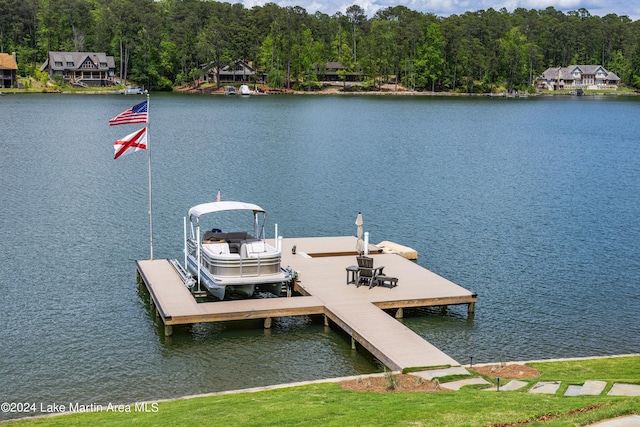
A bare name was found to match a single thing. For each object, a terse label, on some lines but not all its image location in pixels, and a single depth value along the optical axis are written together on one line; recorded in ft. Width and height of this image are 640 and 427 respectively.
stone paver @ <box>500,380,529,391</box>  56.54
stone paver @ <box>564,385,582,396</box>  52.75
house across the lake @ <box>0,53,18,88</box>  496.23
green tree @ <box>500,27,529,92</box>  591.78
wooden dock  69.92
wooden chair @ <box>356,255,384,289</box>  87.51
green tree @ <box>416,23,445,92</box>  581.94
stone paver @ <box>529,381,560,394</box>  54.60
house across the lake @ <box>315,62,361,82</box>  590.55
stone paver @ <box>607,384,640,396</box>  51.85
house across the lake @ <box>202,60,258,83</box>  563.07
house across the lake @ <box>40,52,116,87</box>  522.47
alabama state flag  93.76
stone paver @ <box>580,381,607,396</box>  52.54
